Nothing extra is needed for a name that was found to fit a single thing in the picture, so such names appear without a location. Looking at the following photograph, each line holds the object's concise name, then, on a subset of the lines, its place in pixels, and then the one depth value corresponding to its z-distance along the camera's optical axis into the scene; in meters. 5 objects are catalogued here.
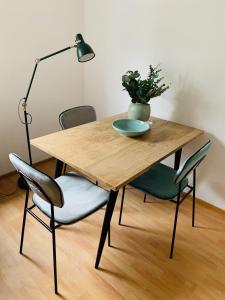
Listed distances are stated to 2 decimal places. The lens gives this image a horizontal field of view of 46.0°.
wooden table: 1.44
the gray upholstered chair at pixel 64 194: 1.29
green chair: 1.57
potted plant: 2.04
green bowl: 1.93
